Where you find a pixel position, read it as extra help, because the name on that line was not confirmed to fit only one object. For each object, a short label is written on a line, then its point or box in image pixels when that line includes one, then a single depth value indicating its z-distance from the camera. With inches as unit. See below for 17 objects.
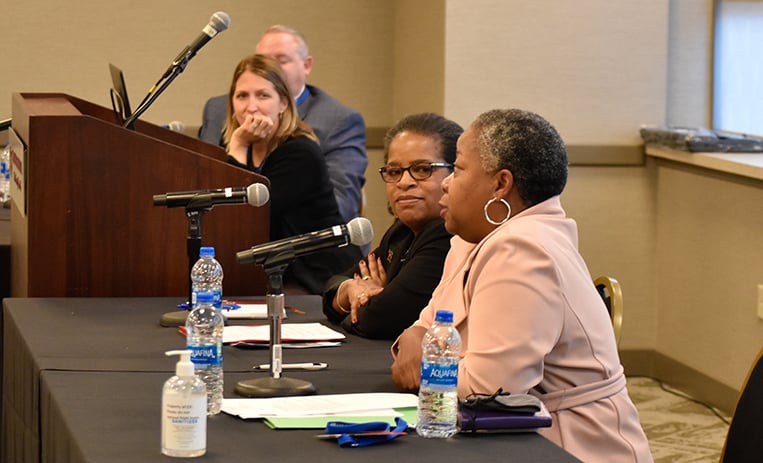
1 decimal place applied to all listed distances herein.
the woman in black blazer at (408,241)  233.9
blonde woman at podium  334.0
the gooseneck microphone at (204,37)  258.2
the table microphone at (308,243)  172.9
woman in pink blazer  170.7
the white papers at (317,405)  168.4
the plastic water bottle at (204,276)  223.6
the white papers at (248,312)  253.9
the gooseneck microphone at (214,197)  215.6
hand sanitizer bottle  144.7
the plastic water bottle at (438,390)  156.5
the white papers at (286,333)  225.8
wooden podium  264.8
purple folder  158.9
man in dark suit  447.8
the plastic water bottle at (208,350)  169.2
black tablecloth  151.7
